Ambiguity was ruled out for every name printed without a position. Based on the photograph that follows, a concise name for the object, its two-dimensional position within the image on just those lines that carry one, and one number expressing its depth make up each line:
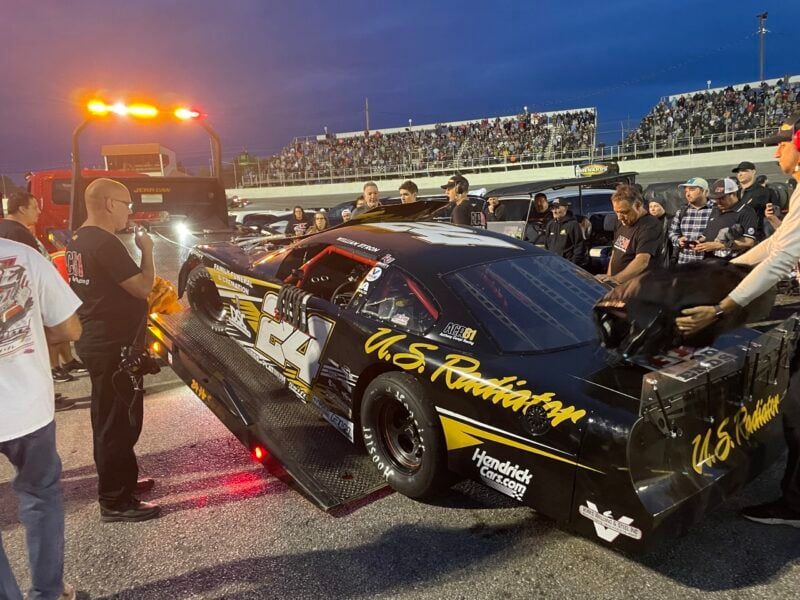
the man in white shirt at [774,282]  2.23
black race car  2.10
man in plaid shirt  6.01
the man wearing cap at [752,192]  6.34
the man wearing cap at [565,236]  7.38
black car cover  2.26
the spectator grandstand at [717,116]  25.22
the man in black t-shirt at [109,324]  2.78
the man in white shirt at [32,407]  1.97
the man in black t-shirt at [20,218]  4.53
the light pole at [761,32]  41.29
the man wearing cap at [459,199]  6.40
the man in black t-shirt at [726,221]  5.55
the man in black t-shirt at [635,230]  4.59
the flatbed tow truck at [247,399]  2.92
